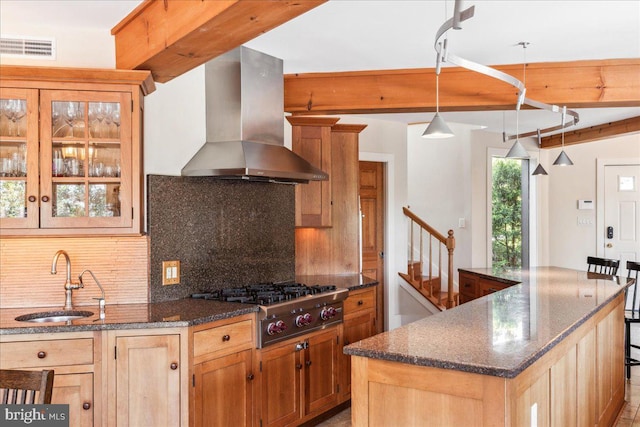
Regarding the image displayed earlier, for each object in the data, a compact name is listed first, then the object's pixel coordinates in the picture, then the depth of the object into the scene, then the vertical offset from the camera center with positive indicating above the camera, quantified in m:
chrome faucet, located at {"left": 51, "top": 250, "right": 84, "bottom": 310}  3.33 -0.42
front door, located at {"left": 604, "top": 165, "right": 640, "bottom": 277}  8.09 +0.01
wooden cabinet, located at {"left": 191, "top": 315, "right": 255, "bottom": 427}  3.06 -0.90
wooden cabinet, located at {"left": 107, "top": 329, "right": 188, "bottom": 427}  2.91 -0.86
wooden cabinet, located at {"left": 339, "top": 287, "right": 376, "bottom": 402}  4.23 -0.86
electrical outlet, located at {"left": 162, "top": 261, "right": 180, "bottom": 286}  3.69 -0.38
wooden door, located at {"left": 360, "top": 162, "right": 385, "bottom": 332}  6.59 -0.07
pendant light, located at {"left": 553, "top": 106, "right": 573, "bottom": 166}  5.18 +0.50
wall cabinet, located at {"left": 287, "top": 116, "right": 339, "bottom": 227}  4.81 +0.48
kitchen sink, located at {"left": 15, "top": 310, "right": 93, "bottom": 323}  3.23 -0.58
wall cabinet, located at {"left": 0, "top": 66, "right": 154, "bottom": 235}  3.11 +0.37
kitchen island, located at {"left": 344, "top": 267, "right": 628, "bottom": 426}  2.03 -0.61
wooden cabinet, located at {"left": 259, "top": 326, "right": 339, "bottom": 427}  3.50 -1.10
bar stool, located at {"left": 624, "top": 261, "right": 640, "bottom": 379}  4.75 -1.18
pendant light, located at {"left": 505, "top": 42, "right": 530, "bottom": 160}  4.91 +0.55
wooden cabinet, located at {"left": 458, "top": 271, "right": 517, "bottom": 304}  4.67 -0.63
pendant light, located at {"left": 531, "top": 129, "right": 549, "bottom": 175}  5.95 +0.46
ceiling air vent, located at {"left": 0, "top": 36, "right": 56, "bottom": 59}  3.36 +1.02
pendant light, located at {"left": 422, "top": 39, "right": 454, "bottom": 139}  3.52 +0.54
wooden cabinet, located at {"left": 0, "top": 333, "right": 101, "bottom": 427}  2.77 -0.74
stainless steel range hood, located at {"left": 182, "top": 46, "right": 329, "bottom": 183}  3.68 +0.66
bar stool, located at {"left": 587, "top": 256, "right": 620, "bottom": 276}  5.22 -0.46
